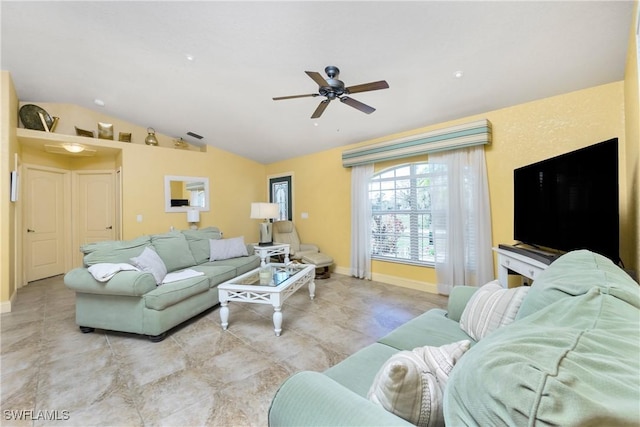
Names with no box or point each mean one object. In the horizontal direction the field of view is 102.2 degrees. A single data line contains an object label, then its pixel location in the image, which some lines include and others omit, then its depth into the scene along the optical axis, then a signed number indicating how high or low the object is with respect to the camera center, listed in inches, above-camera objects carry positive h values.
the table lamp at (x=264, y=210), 173.3 +3.1
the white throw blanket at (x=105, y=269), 89.3 -18.8
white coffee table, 94.6 -29.7
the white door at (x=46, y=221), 171.2 -2.0
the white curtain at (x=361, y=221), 168.2 -5.2
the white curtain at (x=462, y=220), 123.6 -4.3
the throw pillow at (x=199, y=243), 143.7 -15.5
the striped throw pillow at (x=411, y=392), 27.5 -19.8
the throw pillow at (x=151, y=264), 103.0 -19.4
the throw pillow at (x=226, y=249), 148.1 -19.7
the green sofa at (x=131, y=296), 90.2 -29.8
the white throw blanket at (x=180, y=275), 107.1 -26.0
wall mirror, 191.2 +17.6
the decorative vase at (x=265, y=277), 106.0 -26.0
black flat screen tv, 63.1 +2.5
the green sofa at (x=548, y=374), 15.6 -11.2
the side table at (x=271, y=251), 170.7 -24.8
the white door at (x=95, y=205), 197.6 +9.3
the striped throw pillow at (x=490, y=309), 46.9 -19.4
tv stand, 77.4 -17.5
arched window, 147.6 +0.6
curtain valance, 120.6 +36.9
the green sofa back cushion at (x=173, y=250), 125.2 -17.1
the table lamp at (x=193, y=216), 195.0 -0.2
